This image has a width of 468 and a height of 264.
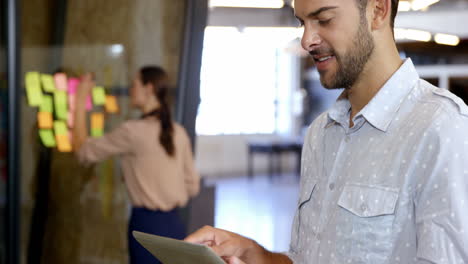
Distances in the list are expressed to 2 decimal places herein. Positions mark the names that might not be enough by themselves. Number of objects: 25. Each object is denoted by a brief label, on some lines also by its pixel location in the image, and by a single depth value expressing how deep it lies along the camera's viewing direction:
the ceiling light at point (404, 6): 8.06
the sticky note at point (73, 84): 4.38
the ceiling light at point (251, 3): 7.86
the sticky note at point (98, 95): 4.48
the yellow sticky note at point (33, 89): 4.02
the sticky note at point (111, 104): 4.54
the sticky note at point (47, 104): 4.16
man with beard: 1.20
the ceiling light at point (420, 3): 7.70
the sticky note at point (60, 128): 4.26
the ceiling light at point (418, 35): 7.92
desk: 13.54
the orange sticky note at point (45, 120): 4.17
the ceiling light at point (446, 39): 7.72
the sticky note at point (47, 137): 4.27
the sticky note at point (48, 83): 4.20
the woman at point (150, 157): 3.71
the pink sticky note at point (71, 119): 4.27
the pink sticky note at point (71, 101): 4.29
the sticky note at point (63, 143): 4.33
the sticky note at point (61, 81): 4.31
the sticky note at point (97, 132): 4.50
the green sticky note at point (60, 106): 4.24
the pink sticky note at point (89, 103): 4.42
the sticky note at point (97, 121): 4.49
